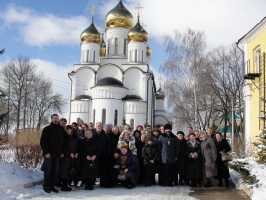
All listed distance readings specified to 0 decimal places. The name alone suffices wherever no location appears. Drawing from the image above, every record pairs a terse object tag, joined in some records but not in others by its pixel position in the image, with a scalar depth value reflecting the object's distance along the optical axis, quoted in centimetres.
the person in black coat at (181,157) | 744
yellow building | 1133
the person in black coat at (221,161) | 734
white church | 2741
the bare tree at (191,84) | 2028
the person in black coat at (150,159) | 728
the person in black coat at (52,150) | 620
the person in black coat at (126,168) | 695
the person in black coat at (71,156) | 656
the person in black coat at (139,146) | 738
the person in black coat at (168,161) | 728
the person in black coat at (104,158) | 696
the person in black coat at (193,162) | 728
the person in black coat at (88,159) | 659
